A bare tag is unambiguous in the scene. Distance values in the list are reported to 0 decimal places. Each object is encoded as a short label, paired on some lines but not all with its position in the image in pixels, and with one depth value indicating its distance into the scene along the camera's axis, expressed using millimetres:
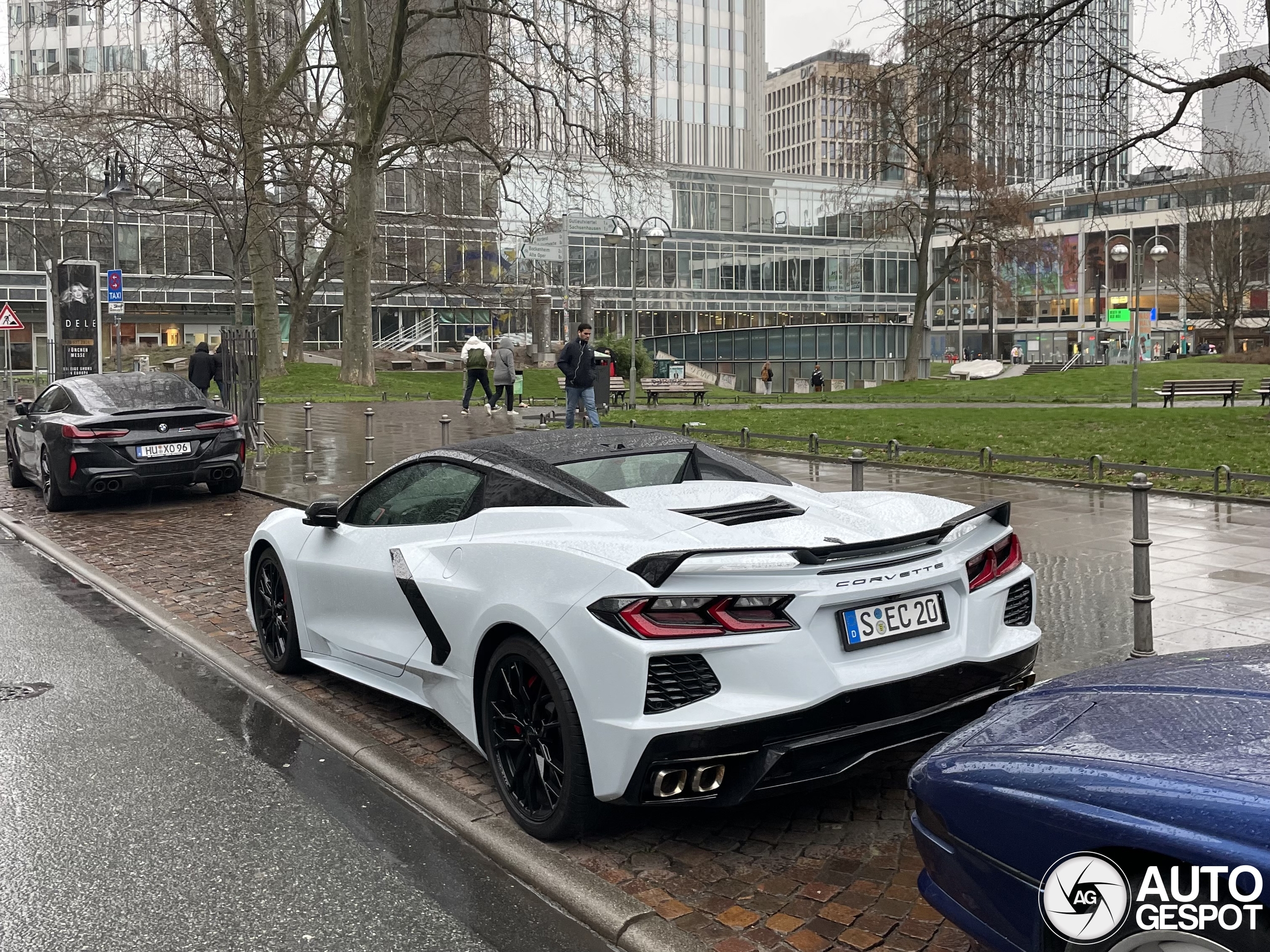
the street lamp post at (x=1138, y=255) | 29906
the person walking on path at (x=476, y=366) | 28906
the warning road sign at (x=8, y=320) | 32719
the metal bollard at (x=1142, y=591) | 6328
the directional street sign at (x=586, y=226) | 71438
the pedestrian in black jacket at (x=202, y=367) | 22469
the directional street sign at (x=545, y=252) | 70562
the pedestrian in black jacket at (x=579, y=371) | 21688
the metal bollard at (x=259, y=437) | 17578
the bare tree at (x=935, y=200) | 45875
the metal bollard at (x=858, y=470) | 8445
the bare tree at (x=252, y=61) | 26797
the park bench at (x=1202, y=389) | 29828
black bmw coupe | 13586
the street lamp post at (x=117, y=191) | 30219
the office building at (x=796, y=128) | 150750
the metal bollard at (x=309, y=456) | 16203
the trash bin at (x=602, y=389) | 28875
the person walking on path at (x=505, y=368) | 27875
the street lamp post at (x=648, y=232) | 36781
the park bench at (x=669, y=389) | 34125
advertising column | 29625
